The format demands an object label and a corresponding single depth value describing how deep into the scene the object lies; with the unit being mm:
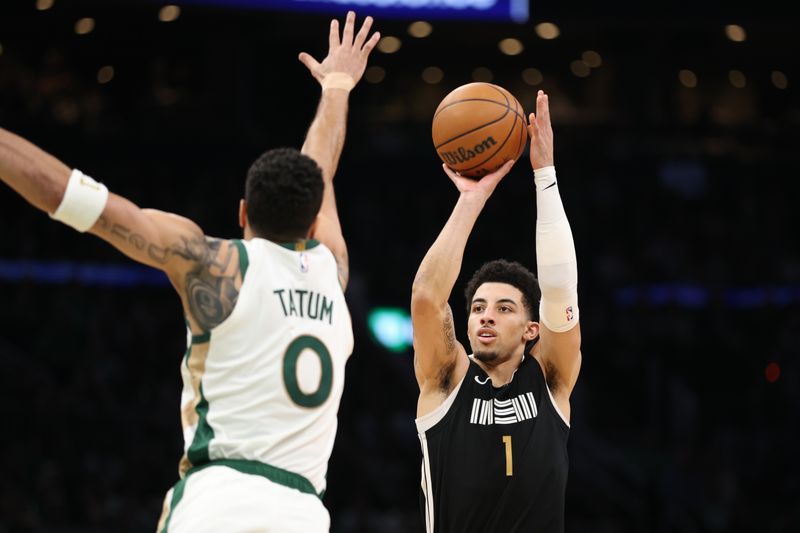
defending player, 6871
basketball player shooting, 10047
